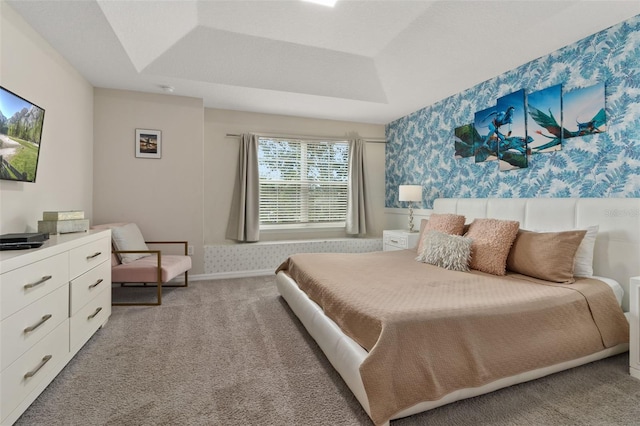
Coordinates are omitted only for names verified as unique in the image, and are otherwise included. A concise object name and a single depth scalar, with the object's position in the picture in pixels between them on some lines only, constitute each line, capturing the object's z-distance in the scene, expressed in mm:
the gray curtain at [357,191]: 5230
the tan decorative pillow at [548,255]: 2287
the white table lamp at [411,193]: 4324
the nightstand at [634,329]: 1907
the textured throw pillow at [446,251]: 2695
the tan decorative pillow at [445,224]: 3191
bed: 1478
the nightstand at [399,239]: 4180
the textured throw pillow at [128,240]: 3273
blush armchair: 3127
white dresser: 1428
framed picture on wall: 3928
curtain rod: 4669
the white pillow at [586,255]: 2391
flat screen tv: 2008
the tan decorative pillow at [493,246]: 2561
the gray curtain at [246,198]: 4590
